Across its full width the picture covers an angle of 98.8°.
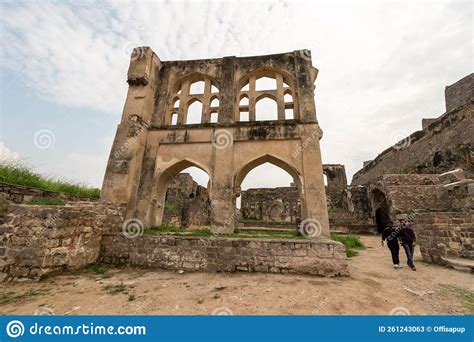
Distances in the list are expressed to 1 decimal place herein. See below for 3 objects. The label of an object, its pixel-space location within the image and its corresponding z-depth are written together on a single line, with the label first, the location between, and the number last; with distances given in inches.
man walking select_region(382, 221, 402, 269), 249.4
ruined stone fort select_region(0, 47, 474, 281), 202.1
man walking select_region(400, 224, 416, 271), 243.6
